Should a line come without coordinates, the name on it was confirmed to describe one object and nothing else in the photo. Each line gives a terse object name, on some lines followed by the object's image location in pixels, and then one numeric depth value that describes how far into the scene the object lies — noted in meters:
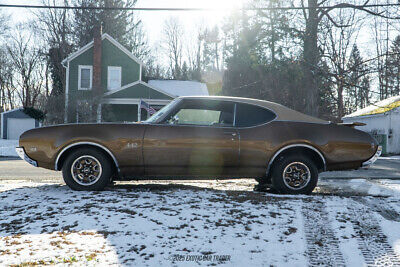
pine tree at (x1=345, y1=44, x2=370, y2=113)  36.64
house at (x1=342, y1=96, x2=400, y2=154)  17.59
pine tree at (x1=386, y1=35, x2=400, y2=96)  9.23
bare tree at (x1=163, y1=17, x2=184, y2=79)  49.42
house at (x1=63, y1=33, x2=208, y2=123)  21.30
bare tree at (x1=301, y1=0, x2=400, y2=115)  15.53
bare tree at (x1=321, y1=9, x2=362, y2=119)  8.41
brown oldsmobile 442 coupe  4.64
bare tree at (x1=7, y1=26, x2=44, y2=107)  39.44
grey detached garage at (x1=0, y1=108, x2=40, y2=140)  31.39
